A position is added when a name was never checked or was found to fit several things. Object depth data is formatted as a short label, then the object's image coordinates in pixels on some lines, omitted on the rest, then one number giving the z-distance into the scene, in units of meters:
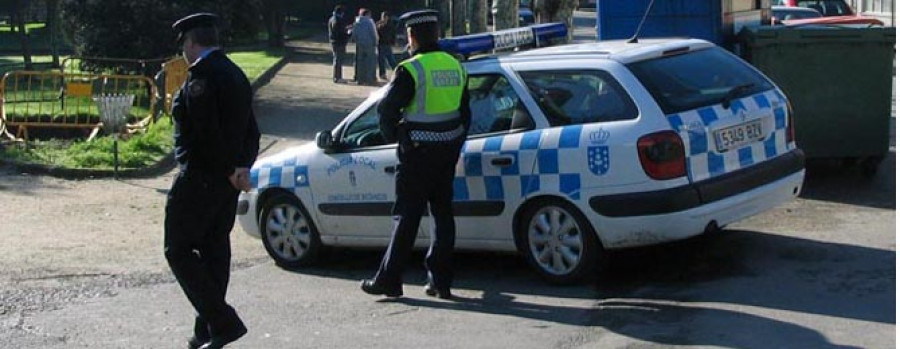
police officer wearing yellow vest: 7.85
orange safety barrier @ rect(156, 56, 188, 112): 18.09
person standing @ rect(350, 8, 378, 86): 25.29
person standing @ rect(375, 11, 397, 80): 27.00
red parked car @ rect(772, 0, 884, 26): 33.72
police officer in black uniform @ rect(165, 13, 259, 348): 6.39
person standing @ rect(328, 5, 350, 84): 25.80
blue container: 12.98
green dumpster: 11.90
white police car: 7.84
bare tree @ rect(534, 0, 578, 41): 17.42
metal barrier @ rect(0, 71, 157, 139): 17.77
